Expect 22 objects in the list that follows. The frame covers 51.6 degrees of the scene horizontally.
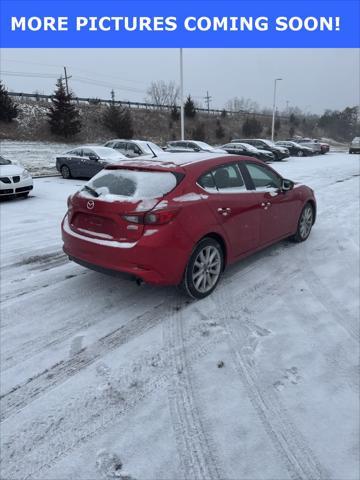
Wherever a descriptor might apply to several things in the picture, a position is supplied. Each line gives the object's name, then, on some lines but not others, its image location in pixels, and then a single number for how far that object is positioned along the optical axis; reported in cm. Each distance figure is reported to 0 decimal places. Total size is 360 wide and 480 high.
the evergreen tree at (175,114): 4447
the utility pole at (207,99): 8038
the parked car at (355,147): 3668
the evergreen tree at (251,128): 5094
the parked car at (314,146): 3437
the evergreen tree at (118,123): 3604
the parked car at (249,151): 2427
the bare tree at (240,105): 10562
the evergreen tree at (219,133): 4554
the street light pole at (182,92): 2636
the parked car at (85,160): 1427
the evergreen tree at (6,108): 3111
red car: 378
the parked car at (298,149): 3262
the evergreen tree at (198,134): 4178
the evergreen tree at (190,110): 4788
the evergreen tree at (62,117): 3256
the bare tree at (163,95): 7725
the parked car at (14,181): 1018
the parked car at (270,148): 2638
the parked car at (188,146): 2172
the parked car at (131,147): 1677
